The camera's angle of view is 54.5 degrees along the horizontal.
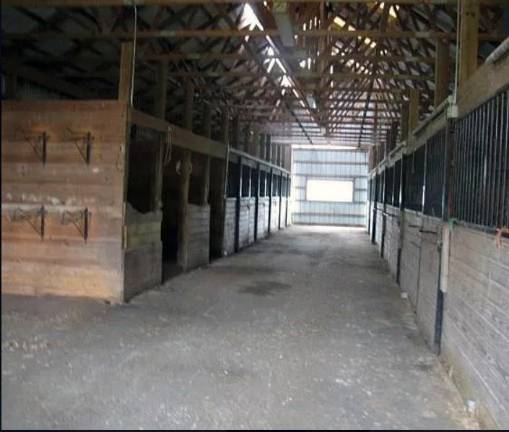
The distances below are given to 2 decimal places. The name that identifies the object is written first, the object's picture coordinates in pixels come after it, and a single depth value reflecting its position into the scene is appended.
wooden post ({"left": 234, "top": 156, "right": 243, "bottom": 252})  10.99
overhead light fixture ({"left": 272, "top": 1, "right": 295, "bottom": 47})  4.66
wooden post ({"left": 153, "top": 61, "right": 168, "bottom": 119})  6.82
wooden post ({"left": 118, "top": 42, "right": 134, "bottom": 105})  5.40
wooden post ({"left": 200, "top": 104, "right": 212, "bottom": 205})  8.68
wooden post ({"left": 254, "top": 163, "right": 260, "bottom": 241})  13.15
